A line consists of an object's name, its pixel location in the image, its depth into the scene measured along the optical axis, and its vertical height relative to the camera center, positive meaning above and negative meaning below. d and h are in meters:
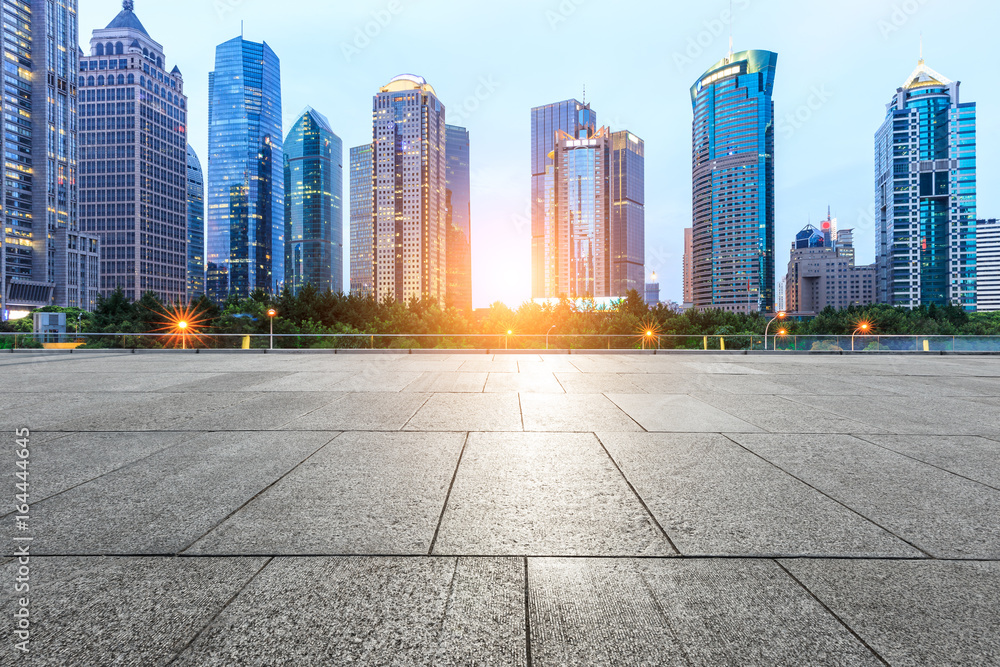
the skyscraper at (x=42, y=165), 123.31 +43.34
